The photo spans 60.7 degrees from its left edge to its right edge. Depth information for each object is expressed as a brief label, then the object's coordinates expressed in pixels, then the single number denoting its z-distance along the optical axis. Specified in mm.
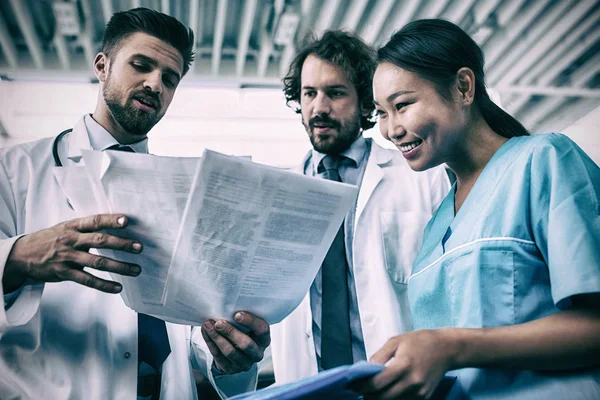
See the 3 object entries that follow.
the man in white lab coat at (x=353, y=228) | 1516
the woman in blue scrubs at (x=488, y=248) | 713
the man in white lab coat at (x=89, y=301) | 939
